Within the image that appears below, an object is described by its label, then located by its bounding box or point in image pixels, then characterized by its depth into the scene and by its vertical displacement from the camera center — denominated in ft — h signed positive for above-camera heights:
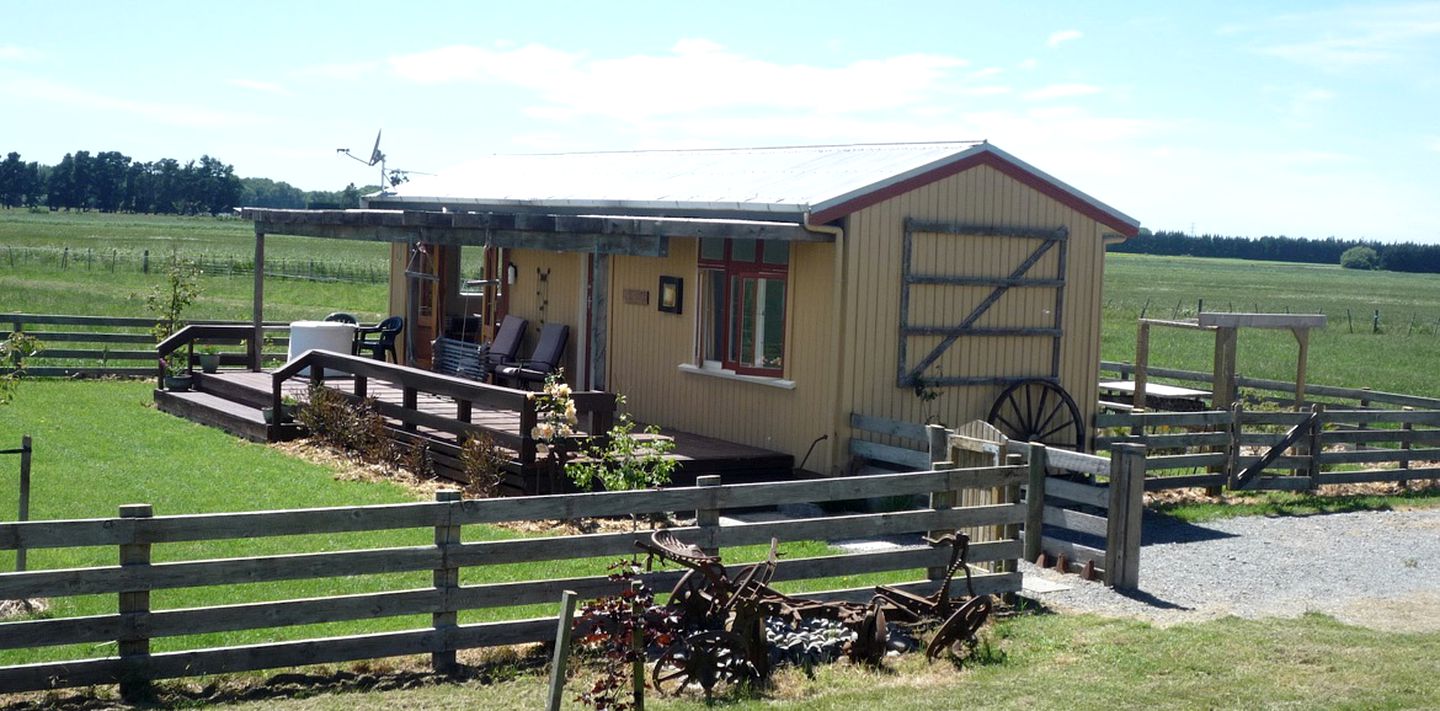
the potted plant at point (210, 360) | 62.39 -4.28
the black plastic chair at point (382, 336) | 63.41 -2.99
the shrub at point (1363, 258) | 479.41 +16.88
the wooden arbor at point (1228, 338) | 51.31 -1.35
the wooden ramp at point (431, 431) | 43.70 -5.48
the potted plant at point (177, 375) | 61.41 -4.95
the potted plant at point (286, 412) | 51.52 -5.33
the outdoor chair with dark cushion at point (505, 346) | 56.75 -2.92
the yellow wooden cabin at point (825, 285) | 44.14 +0.07
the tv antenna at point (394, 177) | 74.47 +5.03
